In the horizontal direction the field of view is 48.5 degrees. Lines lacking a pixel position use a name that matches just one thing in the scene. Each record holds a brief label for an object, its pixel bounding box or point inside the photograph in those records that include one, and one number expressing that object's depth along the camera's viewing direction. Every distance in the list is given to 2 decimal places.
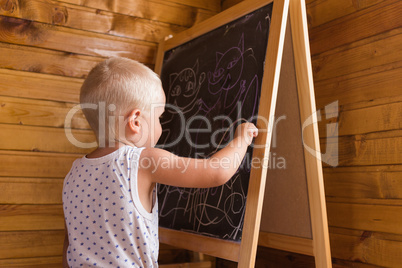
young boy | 1.29
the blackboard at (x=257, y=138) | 1.51
